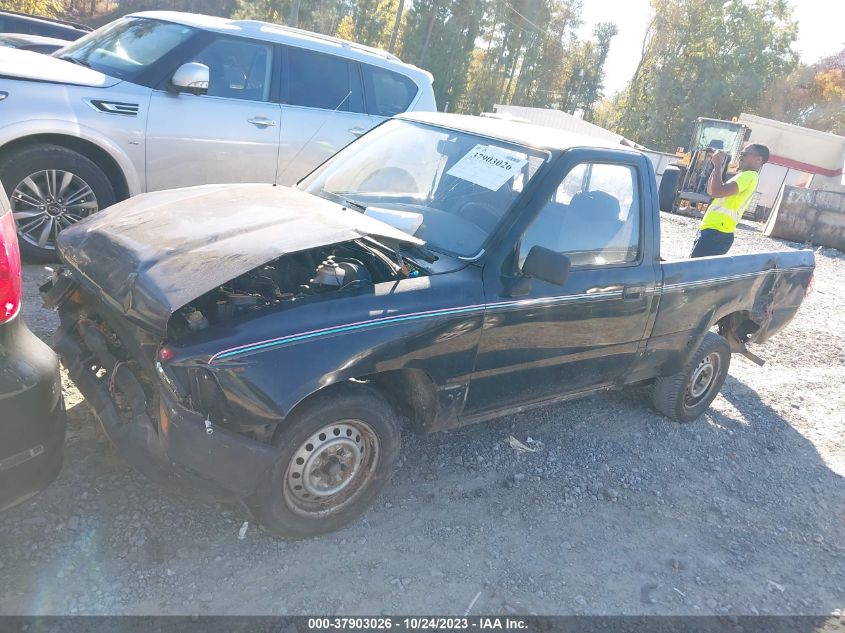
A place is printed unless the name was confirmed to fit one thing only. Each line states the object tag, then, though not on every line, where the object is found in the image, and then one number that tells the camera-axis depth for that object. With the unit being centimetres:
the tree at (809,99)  4697
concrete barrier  1688
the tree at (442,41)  4281
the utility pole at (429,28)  4272
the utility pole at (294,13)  2059
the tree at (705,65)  4666
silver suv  500
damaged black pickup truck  258
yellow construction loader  2150
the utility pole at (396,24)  3578
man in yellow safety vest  641
